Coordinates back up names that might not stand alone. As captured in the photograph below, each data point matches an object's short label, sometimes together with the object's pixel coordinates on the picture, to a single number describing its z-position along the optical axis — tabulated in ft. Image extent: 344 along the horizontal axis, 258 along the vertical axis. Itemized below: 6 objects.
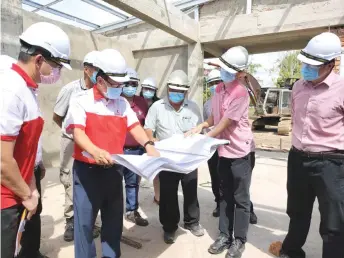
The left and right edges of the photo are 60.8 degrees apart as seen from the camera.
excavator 46.34
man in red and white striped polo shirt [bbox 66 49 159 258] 6.78
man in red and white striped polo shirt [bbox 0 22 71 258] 4.69
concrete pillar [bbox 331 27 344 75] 18.93
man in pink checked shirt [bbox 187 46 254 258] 8.92
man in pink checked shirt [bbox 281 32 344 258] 7.32
